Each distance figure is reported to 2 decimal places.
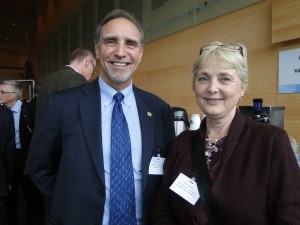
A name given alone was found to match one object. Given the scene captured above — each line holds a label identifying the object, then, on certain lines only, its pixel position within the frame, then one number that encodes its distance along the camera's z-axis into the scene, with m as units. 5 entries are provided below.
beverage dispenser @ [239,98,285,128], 1.85
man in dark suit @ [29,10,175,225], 1.29
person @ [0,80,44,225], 3.15
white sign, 2.35
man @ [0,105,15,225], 2.72
